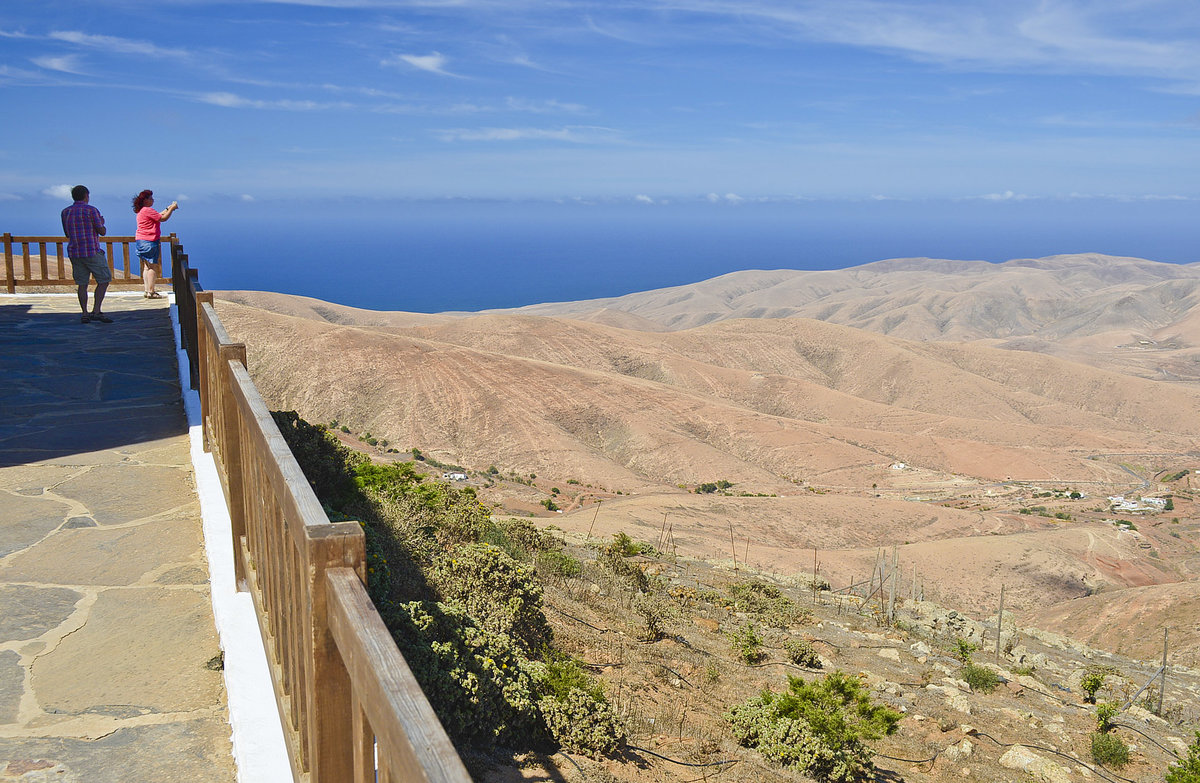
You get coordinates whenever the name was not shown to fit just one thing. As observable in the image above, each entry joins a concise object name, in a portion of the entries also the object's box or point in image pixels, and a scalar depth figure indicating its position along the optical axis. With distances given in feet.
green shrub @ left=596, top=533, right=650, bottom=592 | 33.37
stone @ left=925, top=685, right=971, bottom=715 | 29.00
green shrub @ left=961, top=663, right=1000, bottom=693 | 32.58
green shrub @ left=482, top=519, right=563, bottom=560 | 29.76
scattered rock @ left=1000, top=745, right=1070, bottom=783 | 24.53
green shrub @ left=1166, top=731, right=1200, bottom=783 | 23.40
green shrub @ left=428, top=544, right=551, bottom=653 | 17.51
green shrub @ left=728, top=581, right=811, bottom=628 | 35.22
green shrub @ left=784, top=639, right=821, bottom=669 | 29.50
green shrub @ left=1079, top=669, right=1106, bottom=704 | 36.55
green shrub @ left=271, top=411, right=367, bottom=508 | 20.15
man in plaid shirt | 32.27
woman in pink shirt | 35.83
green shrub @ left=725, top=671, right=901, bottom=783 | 19.77
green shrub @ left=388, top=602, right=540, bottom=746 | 12.94
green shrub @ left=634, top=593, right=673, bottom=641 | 25.50
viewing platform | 6.12
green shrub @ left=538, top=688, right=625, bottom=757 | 15.46
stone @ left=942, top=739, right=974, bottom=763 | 24.56
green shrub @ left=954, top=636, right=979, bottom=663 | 36.89
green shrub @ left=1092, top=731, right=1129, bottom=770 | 28.07
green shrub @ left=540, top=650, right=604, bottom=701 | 15.80
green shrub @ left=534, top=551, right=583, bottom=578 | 29.53
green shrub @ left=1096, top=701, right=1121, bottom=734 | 30.32
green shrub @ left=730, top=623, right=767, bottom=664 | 27.98
